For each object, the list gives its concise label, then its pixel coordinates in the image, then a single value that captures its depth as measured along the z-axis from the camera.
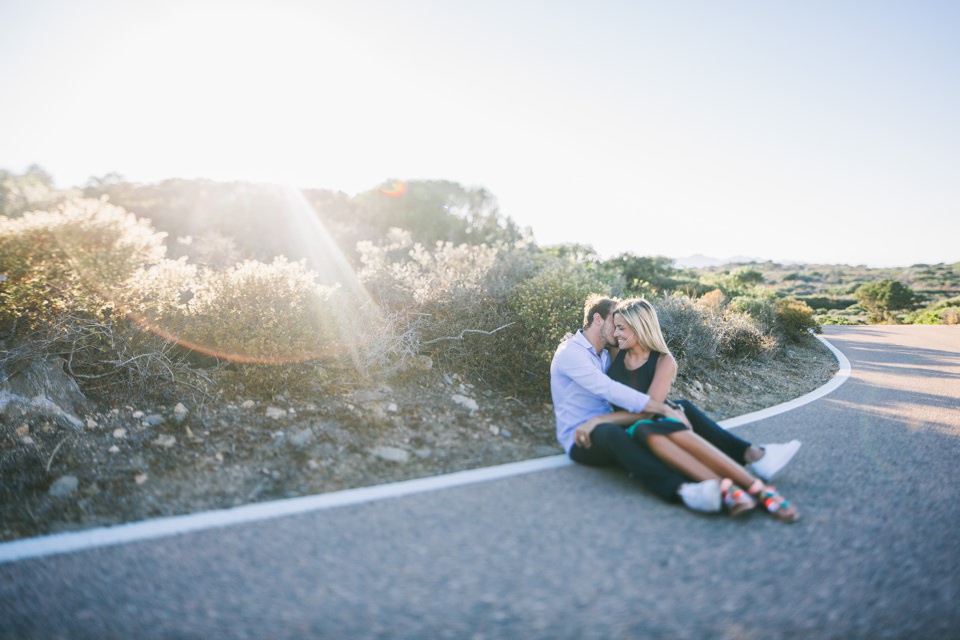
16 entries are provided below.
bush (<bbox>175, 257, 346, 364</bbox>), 4.41
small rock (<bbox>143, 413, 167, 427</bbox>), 3.58
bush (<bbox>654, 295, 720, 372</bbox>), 6.96
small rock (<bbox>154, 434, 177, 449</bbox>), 3.38
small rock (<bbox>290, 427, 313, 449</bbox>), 3.59
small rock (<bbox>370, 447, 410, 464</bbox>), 3.56
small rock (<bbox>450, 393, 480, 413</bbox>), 4.64
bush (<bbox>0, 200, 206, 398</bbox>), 3.90
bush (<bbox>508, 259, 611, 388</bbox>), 5.31
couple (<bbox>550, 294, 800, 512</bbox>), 2.88
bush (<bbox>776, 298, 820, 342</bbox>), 12.75
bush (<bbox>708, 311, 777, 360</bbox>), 8.23
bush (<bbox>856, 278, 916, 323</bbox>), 39.44
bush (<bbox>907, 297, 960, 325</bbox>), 26.05
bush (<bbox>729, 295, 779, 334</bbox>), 12.38
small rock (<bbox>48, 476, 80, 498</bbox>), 2.82
